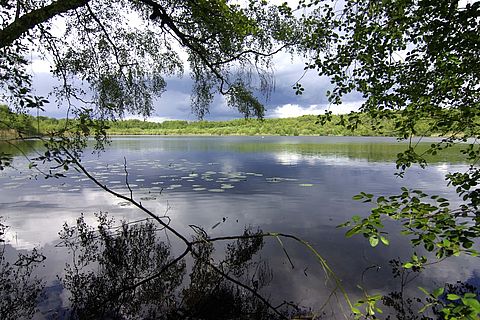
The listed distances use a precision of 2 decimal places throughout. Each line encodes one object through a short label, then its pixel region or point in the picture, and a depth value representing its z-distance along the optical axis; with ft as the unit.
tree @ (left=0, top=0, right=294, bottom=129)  24.88
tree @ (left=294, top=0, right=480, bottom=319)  13.67
